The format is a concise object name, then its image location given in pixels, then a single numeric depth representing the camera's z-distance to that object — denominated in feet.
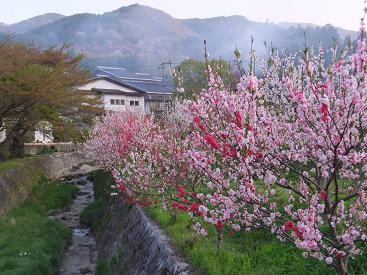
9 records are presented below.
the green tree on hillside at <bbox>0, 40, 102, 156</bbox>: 84.38
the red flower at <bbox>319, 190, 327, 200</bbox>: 15.80
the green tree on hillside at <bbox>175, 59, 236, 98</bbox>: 179.07
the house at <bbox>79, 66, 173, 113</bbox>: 178.09
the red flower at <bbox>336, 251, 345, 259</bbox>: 14.61
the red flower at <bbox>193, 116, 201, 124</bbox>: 17.81
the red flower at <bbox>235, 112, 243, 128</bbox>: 16.47
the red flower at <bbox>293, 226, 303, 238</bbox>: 14.58
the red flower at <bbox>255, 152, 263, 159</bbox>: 16.72
